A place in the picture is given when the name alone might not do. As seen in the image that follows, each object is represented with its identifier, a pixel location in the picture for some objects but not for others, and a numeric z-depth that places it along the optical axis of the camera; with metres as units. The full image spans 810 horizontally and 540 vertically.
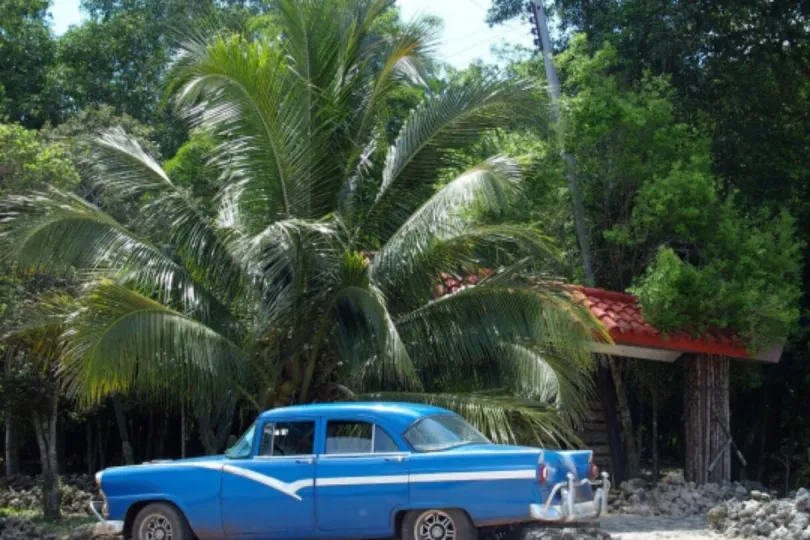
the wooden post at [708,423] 15.39
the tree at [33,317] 12.99
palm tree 12.14
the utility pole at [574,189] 16.38
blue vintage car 9.16
